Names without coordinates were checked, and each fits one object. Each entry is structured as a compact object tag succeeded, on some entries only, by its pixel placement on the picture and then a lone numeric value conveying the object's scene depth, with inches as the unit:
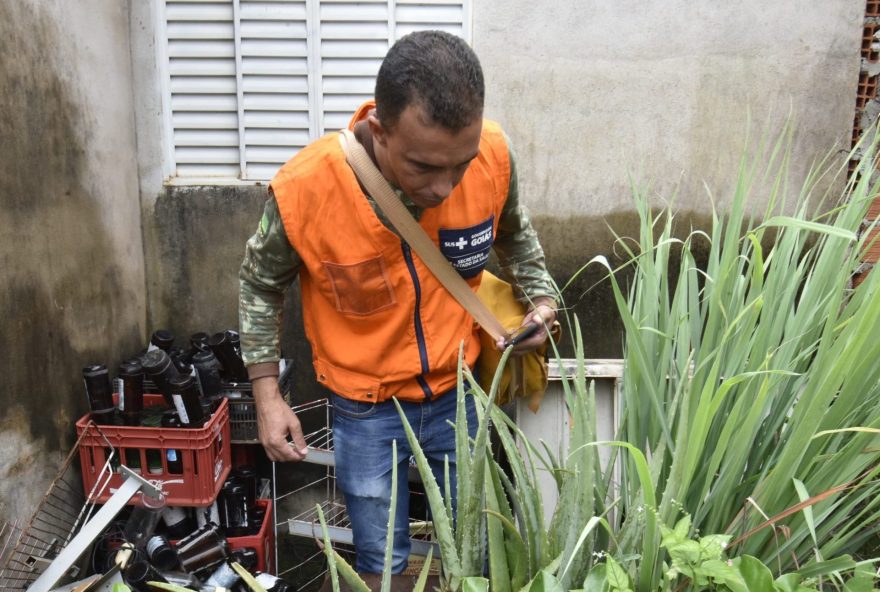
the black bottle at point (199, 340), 120.3
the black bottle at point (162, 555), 96.4
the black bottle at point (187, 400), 99.9
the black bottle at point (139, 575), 87.7
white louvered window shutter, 123.0
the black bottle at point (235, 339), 118.5
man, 65.7
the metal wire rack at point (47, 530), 89.0
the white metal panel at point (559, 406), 88.3
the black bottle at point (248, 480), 113.1
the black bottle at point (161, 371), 101.5
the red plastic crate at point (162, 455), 99.3
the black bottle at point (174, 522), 107.5
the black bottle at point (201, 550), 100.0
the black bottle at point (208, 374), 108.7
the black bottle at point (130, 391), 103.4
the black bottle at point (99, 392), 101.1
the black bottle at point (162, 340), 123.0
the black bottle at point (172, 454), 100.9
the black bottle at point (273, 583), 98.0
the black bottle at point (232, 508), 110.7
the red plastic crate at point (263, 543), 108.9
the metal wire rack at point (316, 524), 105.0
